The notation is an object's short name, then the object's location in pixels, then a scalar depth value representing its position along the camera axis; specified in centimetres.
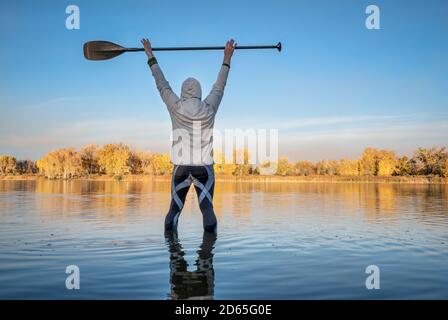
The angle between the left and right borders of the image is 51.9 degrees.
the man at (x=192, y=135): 799
